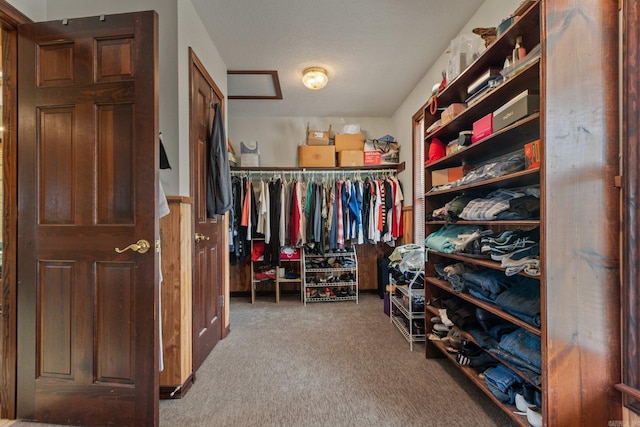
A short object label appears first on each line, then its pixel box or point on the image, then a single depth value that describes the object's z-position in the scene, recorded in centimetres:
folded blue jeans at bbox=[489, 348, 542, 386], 112
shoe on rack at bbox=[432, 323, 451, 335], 192
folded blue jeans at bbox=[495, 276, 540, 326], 113
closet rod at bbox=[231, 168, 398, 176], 363
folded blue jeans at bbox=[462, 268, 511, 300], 138
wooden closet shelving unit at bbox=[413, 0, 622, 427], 101
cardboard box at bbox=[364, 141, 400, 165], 361
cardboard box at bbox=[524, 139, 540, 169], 109
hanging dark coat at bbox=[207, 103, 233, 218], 213
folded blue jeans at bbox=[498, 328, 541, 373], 114
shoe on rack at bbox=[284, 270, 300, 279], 355
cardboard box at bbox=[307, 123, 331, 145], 369
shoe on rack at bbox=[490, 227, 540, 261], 122
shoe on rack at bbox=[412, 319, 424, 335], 227
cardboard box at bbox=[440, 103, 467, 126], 171
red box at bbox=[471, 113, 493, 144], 141
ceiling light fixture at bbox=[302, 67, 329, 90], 263
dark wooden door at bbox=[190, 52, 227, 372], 190
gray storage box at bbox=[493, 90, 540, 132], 113
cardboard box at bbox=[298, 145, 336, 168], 366
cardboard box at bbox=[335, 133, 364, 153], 367
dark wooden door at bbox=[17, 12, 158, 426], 131
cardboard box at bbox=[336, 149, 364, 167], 361
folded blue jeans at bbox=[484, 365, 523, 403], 127
